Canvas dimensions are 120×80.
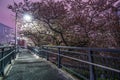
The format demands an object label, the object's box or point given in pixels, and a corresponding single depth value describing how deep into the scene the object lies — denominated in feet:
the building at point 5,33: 189.79
